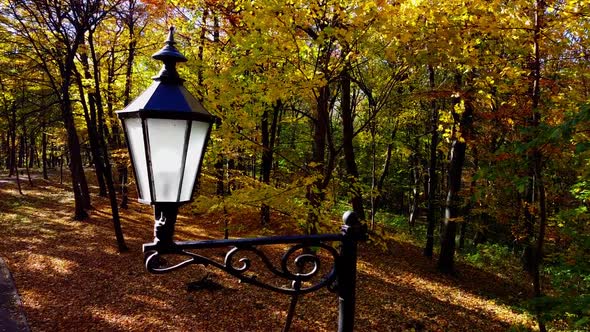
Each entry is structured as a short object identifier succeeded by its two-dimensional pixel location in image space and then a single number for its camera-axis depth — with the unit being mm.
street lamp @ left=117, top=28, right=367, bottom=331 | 1777
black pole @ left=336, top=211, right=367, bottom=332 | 2146
